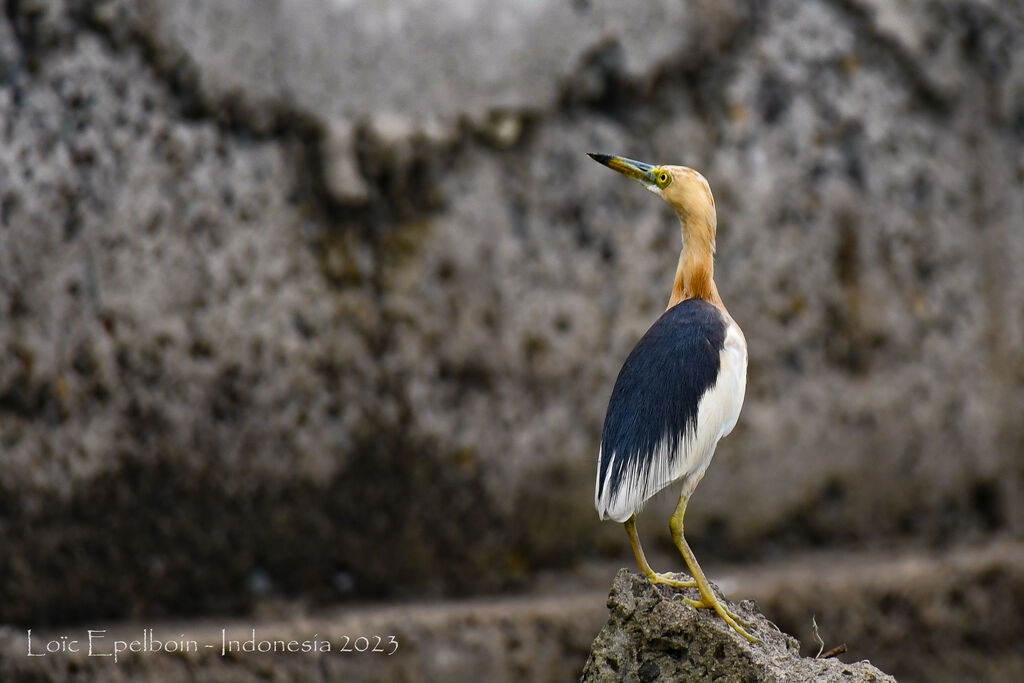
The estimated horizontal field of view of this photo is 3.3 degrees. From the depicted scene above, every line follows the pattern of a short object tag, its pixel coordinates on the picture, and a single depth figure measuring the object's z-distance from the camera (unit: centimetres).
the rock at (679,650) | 1455
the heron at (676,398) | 1459
